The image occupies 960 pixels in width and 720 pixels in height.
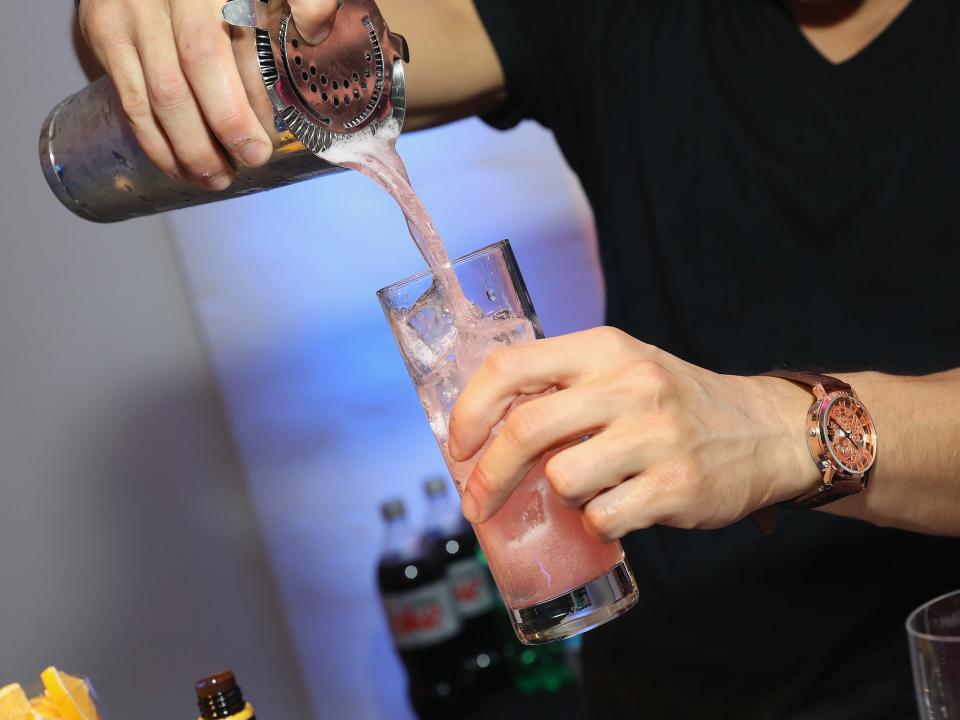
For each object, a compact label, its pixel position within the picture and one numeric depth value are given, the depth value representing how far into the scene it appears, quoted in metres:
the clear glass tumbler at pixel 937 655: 0.66
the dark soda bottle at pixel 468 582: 2.13
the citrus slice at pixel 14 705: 0.84
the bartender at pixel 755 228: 0.98
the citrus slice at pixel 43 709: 0.83
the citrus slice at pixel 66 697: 0.86
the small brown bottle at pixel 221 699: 0.79
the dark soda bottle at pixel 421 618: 2.04
